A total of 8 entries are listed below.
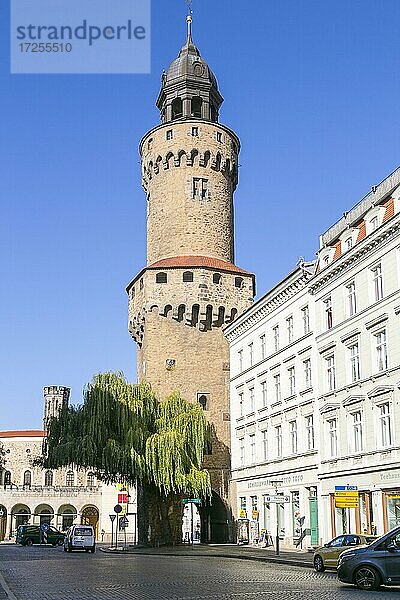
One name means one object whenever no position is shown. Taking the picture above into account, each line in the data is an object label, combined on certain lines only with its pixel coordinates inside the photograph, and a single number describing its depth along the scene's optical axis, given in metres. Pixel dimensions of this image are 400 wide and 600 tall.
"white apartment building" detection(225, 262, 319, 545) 42.47
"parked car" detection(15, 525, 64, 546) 70.94
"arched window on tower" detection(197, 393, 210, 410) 58.50
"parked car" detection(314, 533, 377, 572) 27.98
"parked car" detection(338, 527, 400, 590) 20.48
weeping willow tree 49.22
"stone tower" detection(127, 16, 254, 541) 58.72
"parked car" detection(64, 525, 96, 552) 50.91
